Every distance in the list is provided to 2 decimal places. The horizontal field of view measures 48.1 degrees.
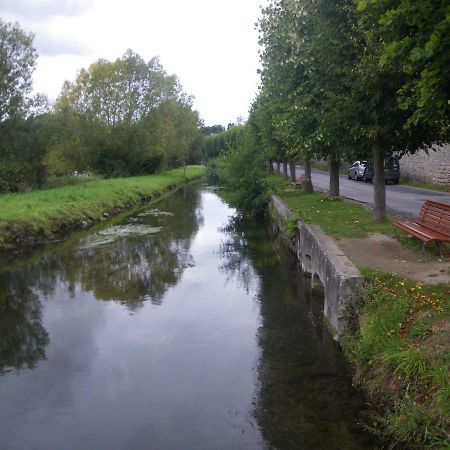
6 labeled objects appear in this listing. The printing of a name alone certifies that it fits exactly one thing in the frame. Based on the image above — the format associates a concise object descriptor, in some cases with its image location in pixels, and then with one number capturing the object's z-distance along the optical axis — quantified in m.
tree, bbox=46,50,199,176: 43.00
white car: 35.69
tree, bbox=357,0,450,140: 5.10
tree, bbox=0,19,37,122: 28.22
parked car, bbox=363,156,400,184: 31.09
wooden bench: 9.09
